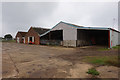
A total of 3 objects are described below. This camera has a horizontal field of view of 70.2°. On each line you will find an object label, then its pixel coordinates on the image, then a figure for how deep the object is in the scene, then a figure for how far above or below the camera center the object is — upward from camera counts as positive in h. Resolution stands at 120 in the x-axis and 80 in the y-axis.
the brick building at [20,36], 35.22 +1.53
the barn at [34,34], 24.25 +1.71
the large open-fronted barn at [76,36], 15.88 +0.88
